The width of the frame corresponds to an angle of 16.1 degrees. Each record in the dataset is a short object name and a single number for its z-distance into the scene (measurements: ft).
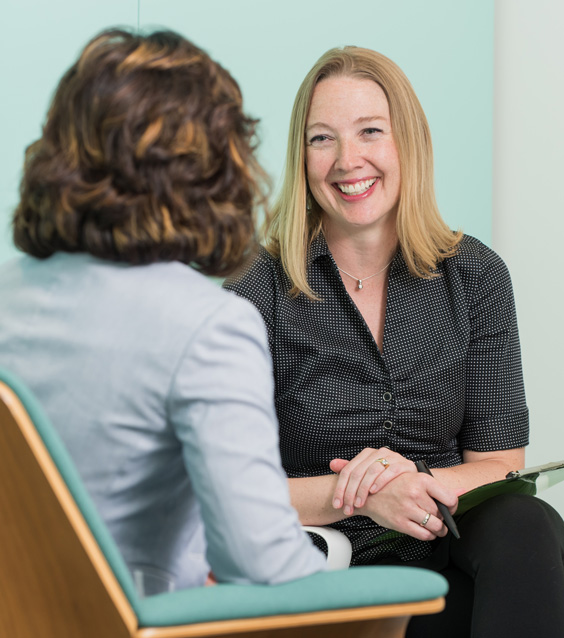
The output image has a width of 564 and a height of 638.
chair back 5.64
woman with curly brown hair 6.16
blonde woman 8.47
